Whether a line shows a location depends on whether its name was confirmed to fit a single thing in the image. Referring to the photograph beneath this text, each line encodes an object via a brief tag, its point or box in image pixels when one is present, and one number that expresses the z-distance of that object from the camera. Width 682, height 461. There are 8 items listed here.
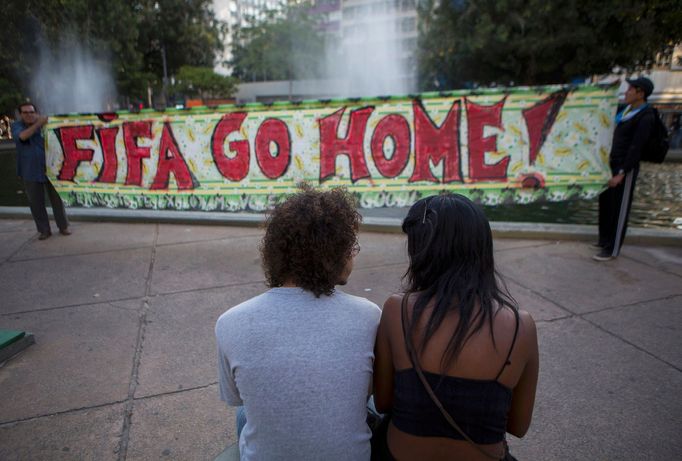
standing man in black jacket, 4.59
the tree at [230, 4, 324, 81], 47.00
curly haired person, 1.33
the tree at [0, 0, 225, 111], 19.22
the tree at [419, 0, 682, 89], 16.42
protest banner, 5.65
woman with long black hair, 1.33
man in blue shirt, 5.93
